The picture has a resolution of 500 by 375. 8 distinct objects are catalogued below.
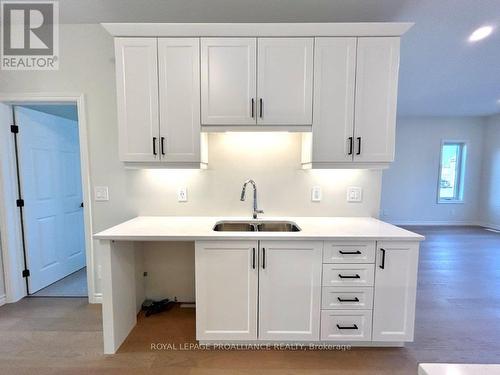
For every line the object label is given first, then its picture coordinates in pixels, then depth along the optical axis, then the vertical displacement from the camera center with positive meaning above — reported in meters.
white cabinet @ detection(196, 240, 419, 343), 1.73 -0.87
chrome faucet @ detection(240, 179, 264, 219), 2.20 -0.24
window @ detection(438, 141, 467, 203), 6.09 +0.10
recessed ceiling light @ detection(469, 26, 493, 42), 2.38 +1.50
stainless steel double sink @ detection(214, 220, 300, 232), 2.23 -0.50
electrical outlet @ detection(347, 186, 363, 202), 2.31 -0.17
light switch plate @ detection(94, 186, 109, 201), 2.36 -0.21
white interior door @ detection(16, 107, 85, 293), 2.55 -0.29
